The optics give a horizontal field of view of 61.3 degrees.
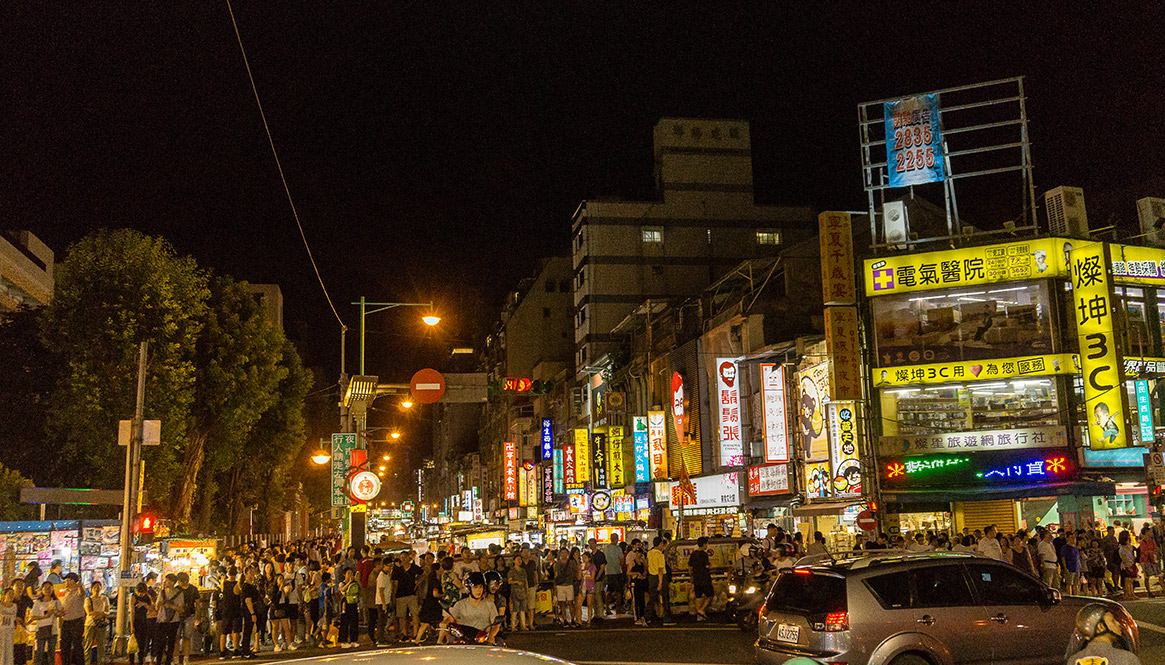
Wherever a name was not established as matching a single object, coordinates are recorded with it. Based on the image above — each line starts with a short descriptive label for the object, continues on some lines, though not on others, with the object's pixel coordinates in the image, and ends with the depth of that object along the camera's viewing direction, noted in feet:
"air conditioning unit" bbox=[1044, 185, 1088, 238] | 94.17
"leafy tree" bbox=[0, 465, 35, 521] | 85.78
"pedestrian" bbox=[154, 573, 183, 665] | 57.72
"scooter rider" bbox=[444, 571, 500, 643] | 41.22
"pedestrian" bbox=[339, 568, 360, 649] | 62.85
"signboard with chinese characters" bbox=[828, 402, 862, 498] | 95.40
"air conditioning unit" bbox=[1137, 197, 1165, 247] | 96.53
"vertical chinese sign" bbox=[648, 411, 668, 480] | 134.51
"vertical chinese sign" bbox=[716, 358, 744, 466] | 113.39
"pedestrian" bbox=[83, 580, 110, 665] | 59.72
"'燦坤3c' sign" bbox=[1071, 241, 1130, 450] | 88.58
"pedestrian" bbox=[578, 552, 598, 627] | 71.61
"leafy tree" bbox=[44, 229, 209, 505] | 89.81
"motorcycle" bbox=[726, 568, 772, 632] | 59.41
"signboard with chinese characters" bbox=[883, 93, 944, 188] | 102.01
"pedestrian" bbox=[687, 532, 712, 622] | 68.03
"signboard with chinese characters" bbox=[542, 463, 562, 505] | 204.71
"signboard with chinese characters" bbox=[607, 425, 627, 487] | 155.94
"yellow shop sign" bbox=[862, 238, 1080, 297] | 91.97
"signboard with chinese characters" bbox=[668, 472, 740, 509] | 119.03
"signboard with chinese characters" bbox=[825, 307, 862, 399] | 93.45
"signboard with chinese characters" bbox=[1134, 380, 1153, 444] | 92.02
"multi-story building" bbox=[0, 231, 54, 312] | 135.44
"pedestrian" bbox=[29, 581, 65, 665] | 52.44
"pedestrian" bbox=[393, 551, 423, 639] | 62.80
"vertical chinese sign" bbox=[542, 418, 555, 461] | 208.13
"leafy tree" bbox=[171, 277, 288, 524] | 106.93
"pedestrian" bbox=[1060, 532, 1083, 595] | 73.61
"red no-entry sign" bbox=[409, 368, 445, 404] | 67.15
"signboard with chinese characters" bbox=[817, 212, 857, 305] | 95.86
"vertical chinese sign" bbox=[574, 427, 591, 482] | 169.07
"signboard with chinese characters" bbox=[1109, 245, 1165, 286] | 92.43
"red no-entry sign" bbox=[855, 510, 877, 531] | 81.05
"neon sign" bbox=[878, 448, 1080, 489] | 89.51
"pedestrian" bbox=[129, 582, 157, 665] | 58.39
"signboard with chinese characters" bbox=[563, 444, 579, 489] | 176.14
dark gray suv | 32.50
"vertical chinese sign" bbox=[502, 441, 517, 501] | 241.35
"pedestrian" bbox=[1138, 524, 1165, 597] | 74.84
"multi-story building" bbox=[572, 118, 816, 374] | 195.62
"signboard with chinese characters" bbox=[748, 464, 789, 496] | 105.50
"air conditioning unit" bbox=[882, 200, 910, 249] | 99.30
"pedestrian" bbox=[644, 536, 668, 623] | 68.80
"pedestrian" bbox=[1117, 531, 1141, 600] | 75.00
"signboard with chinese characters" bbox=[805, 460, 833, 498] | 98.43
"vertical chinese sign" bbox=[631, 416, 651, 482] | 137.39
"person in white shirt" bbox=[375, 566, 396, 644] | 63.82
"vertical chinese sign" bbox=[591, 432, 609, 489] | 160.35
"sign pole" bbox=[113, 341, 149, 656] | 65.98
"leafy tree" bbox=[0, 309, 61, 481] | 107.65
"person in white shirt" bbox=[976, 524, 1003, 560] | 68.29
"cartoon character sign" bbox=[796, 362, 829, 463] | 99.55
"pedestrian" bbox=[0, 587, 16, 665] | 49.39
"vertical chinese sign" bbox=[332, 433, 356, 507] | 72.08
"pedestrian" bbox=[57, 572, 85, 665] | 53.42
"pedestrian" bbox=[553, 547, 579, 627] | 69.56
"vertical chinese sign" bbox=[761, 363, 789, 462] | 105.95
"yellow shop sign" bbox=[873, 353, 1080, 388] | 91.20
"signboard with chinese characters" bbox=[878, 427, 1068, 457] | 90.74
